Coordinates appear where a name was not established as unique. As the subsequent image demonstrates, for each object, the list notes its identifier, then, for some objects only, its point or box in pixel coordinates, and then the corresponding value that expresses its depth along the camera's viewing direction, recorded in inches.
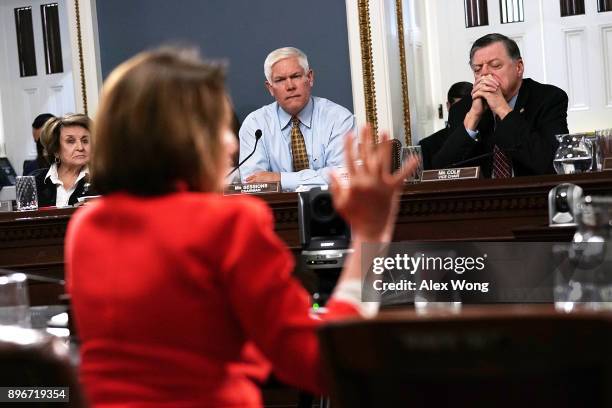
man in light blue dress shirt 370.6
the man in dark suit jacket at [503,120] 310.7
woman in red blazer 107.1
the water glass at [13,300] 157.0
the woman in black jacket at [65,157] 367.2
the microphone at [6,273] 322.3
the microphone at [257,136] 337.1
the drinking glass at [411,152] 297.9
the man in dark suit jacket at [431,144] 417.8
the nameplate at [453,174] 297.1
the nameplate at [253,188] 319.3
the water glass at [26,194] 343.9
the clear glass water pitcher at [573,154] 283.4
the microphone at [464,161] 304.6
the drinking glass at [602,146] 288.4
